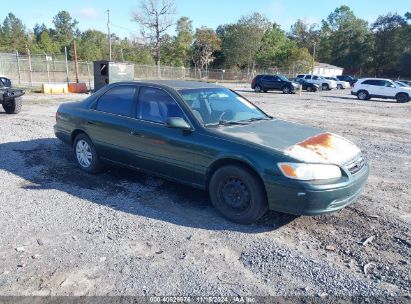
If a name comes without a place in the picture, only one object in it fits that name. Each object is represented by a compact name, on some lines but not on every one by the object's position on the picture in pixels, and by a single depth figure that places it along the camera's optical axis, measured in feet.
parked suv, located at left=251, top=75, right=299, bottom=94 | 100.48
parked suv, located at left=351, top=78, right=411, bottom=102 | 85.76
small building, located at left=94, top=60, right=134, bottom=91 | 70.49
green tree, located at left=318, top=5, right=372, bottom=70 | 248.93
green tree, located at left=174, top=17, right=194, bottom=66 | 214.48
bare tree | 189.06
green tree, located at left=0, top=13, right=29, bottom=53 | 227.40
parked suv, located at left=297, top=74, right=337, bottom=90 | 122.31
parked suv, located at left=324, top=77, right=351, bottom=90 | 142.67
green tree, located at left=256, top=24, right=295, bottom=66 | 214.28
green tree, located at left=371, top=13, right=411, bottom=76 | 231.30
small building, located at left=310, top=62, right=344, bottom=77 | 224.98
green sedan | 12.64
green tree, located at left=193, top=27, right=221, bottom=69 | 226.38
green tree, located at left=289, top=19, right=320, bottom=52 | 333.91
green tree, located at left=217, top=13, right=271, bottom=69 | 224.74
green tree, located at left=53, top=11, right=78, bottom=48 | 386.52
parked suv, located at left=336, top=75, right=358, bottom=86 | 163.86
